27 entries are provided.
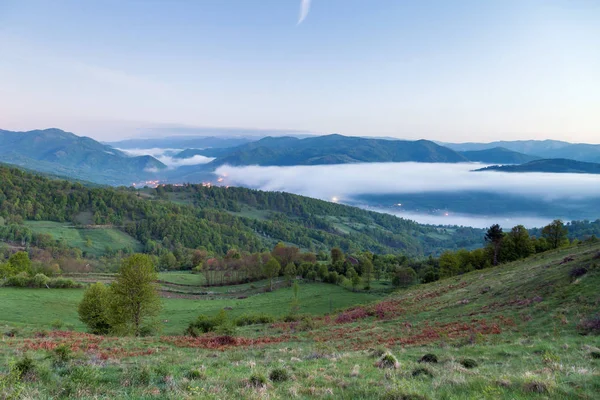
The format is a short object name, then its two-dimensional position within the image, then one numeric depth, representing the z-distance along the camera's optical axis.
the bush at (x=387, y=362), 13.13
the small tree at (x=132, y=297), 39.06
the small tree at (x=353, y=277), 91.69
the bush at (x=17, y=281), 72.94
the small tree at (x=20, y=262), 93.51
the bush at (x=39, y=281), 74.06
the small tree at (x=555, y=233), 79.69
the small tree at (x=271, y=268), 99.31
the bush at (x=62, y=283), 76.88
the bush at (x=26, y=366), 10.03
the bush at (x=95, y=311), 41.69
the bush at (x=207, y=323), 37.53
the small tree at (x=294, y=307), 62.47
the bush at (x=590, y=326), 18.19
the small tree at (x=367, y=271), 97.21
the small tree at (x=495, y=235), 72.31
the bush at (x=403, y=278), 94.75
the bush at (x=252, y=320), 49.12
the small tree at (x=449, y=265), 87.31
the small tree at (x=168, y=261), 153.50
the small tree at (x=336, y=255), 124.31
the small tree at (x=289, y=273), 103.29
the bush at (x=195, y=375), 10.65
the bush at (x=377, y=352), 16.83
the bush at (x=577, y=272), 26.72
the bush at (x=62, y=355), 14.05
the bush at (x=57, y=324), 42.14
